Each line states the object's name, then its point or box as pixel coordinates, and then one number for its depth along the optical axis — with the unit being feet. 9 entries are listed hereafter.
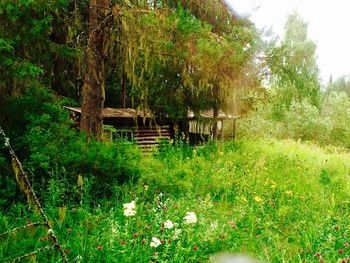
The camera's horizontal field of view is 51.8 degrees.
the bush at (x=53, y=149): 17.44
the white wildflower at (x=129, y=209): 13.46
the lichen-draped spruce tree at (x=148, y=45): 24.40
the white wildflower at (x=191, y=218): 13.43
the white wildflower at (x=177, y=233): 13.24
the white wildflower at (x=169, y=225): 13.05
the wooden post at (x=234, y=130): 71.75
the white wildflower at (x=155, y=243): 12.32
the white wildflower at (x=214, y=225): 14.71
